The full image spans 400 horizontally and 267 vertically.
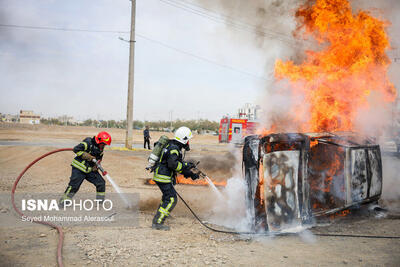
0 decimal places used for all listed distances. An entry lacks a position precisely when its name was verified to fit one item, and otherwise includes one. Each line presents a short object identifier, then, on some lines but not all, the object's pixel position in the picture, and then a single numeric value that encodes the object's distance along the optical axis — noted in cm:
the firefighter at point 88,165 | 595
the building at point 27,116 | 12181
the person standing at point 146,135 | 1947
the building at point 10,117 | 13579
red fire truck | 2441
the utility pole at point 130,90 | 1777
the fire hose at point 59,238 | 347
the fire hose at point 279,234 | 450
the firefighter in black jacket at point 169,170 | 493
